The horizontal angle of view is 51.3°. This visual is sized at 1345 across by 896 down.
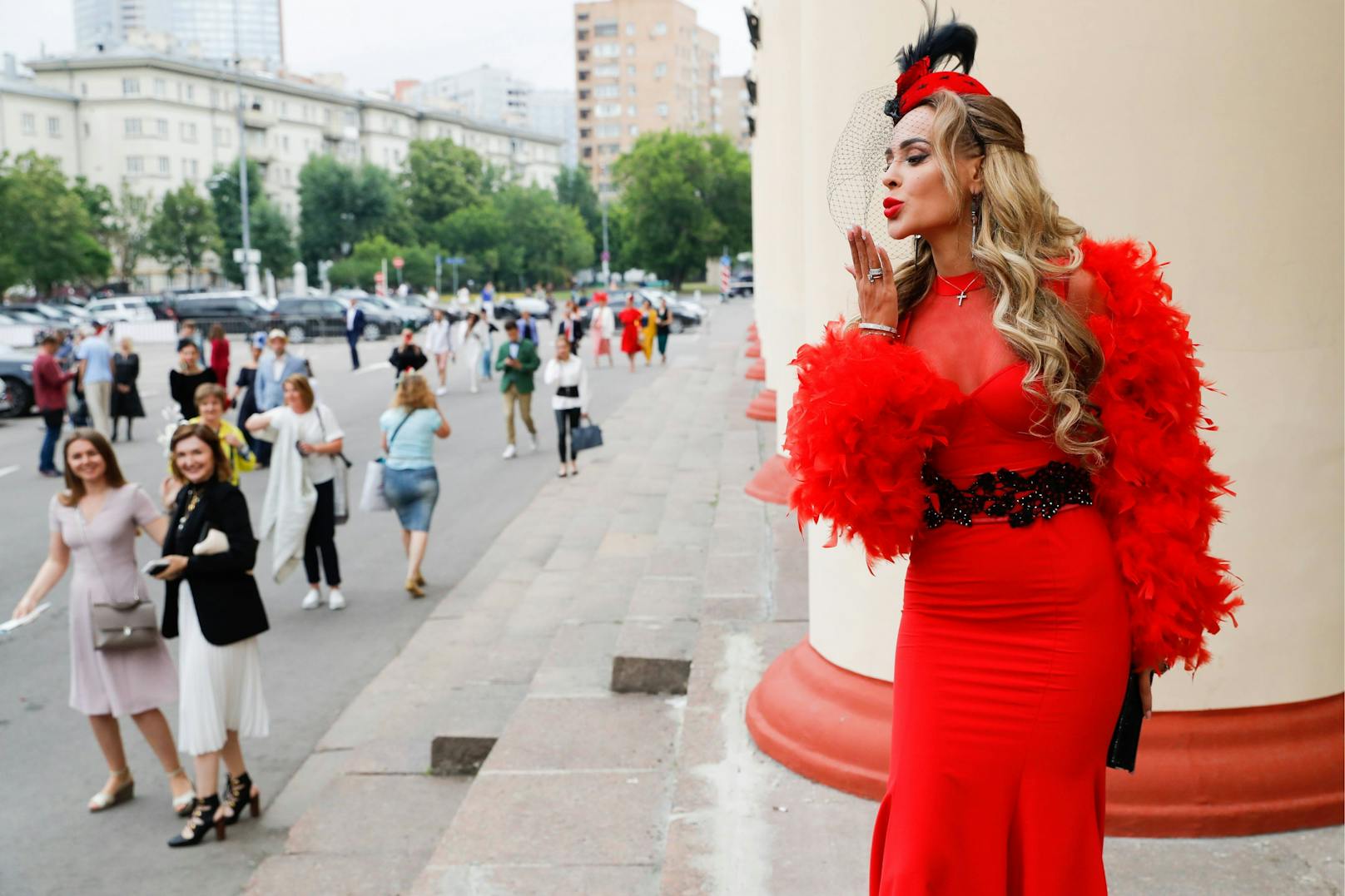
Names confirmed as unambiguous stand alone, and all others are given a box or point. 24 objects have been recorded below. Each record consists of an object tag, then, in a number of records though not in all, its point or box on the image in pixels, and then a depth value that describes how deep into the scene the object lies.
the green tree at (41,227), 65.25
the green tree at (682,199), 97.50
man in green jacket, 17.62
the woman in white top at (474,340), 27.88
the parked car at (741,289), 89.19
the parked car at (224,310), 49.06
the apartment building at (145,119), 99.69
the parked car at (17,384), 23.77
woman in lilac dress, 6.18
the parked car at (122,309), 54.53
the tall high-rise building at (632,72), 157.75
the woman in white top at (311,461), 9.80
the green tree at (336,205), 98.88
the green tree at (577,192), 132.75
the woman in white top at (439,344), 28.05
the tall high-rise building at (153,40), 106.50
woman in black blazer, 5.88
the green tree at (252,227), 88.81
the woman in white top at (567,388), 15.66
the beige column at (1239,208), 3.87
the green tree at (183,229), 81.75
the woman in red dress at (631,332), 33.22
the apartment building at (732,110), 176.25
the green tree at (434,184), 114.19
